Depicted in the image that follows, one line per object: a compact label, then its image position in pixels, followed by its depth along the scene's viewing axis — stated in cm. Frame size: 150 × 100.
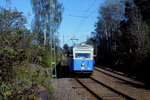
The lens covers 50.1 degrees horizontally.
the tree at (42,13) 2780
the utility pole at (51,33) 1313
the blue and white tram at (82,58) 1370
